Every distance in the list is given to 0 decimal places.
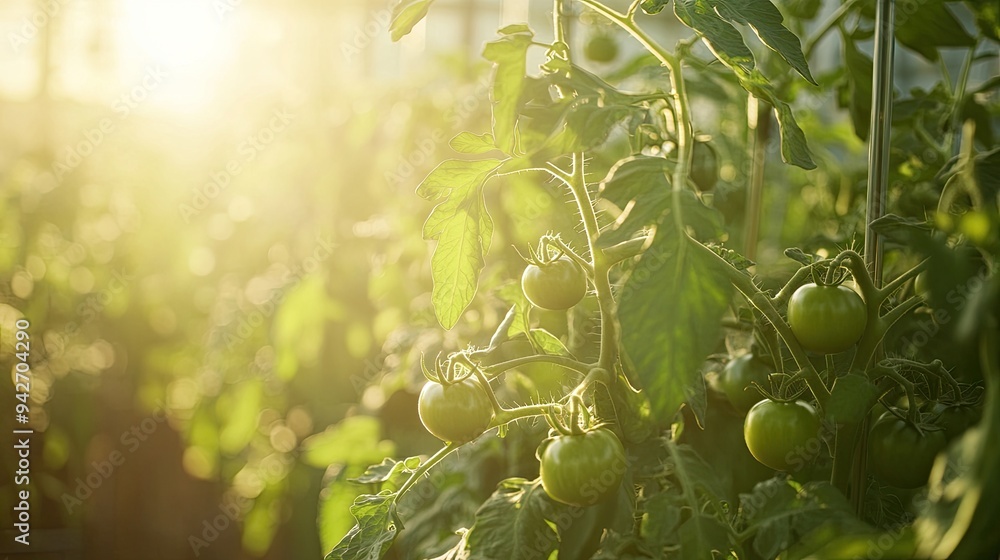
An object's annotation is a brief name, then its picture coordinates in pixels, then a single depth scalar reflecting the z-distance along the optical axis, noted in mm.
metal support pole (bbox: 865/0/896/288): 674
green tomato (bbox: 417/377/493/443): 562
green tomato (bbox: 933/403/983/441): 579
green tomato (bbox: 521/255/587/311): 578
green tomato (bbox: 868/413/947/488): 557
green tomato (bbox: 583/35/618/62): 1479
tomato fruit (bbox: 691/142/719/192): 782
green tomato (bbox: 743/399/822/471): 548
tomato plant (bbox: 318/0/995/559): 430
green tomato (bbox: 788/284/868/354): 533
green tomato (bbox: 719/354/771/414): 659
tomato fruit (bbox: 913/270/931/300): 549
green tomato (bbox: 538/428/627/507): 517
